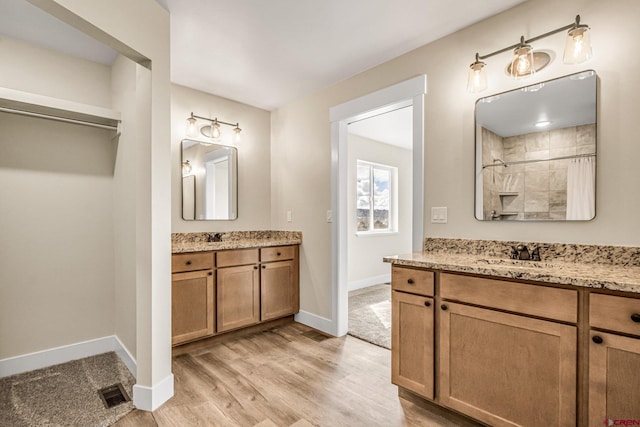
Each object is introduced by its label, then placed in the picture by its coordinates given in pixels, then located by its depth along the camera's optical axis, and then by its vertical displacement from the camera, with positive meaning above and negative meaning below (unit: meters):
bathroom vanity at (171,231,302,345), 2.60 -0.68
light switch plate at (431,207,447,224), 2.28 -0.03
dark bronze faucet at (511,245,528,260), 1.84 -0.25
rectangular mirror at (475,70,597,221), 1.73 +0.37
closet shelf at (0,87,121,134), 2.01 +0.71
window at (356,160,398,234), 5.26 +0.24
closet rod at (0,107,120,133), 2.09 +0.67
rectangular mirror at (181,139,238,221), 3.14 +0.32
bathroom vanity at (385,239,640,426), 1.23 -0.59
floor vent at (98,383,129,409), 1.95 -1.21
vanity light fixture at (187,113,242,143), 3.10 +0.87
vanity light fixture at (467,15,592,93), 1.61 +0.89
